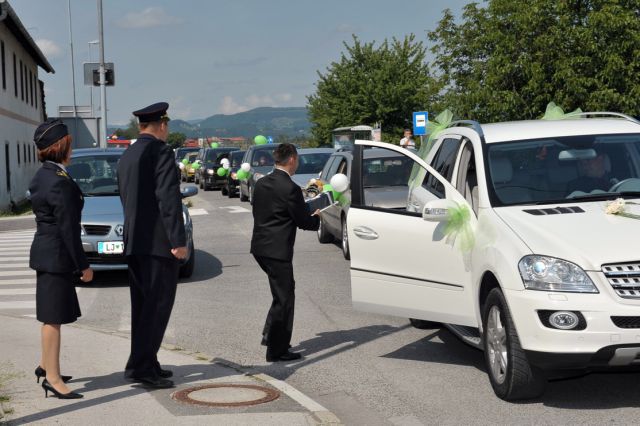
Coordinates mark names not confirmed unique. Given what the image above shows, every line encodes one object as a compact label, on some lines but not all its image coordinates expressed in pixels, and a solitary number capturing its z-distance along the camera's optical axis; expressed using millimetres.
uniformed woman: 6438
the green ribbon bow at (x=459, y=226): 7070
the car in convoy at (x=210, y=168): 39816
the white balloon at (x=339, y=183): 8664
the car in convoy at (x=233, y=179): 33666
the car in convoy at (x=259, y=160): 26719
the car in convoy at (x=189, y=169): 38219
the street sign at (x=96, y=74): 34406
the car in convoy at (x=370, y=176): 14825
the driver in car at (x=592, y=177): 7355
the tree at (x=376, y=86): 56625
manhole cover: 6527
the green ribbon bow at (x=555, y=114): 9288
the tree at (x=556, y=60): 24453
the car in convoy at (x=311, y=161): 22594
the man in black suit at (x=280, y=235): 8047
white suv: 5969
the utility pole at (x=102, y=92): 34344
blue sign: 33281
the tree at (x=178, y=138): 149325
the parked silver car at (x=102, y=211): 12680
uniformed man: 6766
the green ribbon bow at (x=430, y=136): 9016
